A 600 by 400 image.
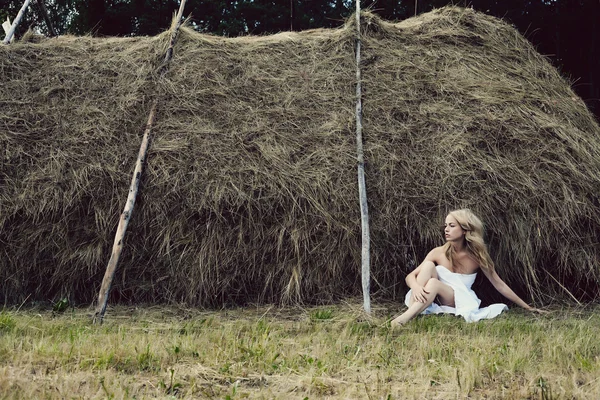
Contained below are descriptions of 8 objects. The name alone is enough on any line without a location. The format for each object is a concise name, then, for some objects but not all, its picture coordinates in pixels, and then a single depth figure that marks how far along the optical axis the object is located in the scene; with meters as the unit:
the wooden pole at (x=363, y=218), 4.94
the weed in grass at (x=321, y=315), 4.75
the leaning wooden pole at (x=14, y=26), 7.24
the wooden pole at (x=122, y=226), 4.80
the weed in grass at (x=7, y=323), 4.28
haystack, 5.30
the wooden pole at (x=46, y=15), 8.71
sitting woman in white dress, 4.86
